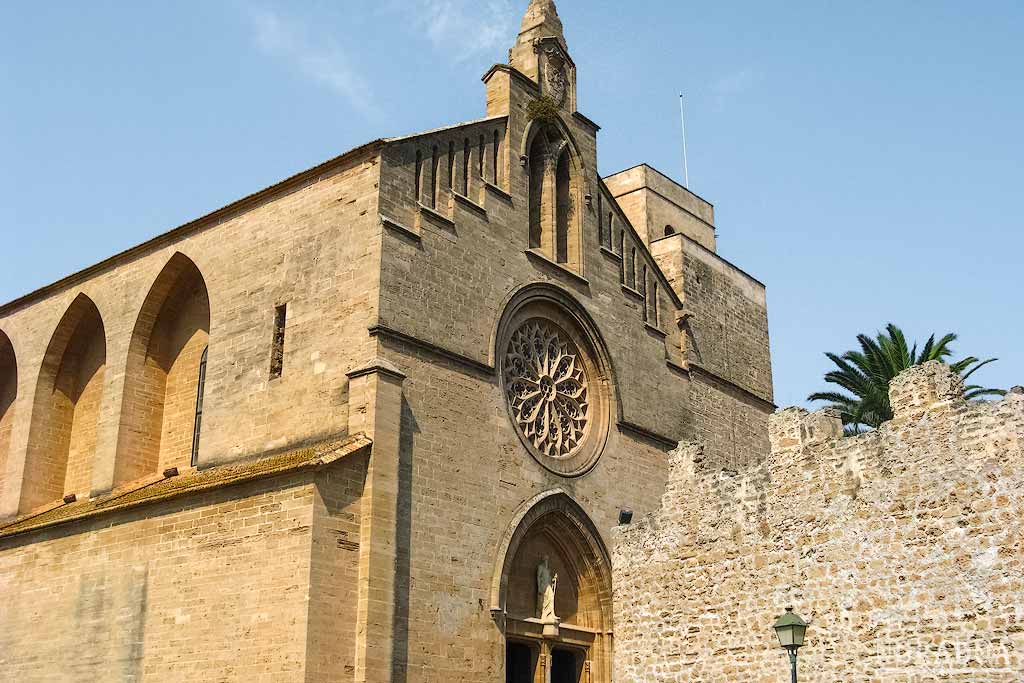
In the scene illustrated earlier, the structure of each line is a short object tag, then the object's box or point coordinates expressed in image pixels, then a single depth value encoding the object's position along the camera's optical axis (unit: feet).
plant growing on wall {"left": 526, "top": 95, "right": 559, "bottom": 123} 69.82
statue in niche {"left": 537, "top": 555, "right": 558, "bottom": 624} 60.95
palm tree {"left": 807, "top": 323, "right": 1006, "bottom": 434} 79.61
